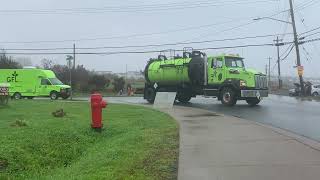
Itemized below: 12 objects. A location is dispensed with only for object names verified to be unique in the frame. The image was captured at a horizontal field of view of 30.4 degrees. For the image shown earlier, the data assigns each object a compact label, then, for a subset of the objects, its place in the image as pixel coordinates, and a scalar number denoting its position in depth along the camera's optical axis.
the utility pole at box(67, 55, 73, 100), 43.96
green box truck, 46.00
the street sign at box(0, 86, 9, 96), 25.75
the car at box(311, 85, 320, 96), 56.91
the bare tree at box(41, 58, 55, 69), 93.55
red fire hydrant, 14.75
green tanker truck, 30.02
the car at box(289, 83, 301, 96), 54.21
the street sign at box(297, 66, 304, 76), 51.41
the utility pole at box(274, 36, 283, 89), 86.71
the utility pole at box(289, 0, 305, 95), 52.12
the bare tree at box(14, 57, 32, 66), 109.94
